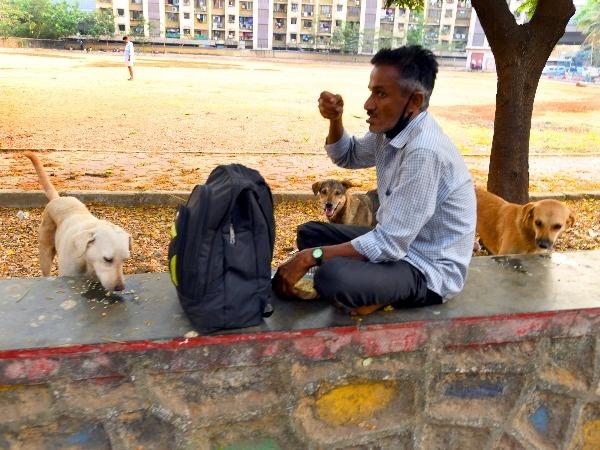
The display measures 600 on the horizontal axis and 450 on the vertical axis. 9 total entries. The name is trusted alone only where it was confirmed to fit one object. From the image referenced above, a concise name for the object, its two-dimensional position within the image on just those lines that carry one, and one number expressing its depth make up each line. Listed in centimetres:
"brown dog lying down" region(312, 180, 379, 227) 566
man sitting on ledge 235
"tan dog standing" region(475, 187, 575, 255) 430
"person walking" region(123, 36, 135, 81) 2411
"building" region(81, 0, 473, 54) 8469
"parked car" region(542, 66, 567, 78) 5596
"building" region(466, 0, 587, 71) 6888
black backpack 211
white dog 299
